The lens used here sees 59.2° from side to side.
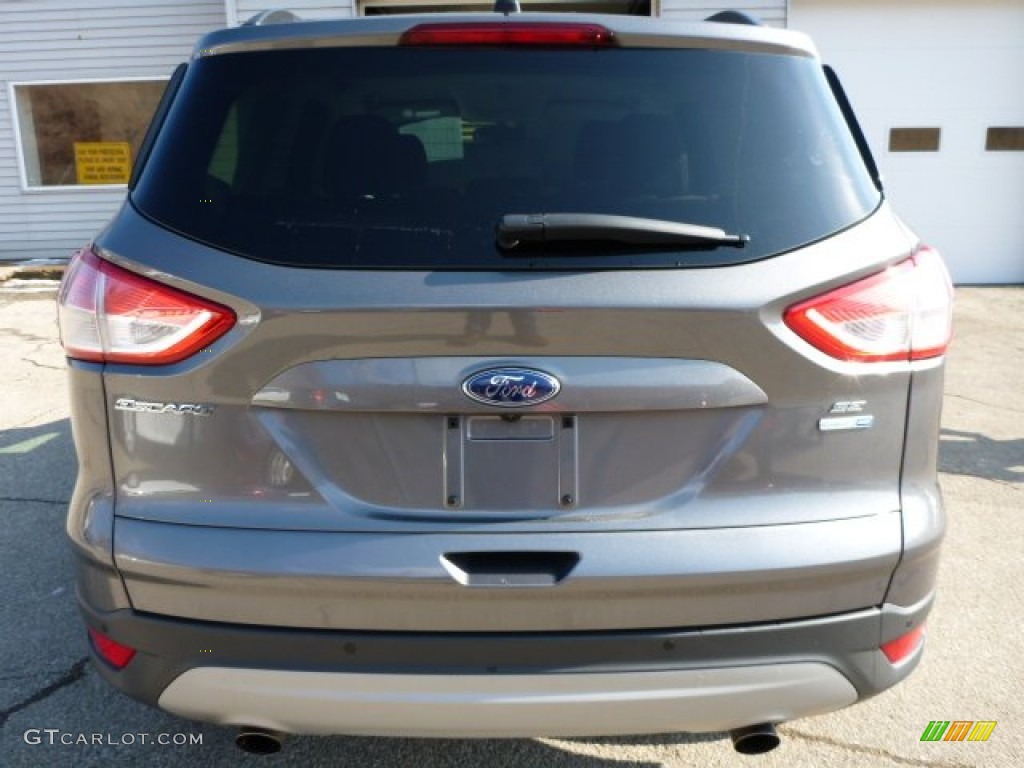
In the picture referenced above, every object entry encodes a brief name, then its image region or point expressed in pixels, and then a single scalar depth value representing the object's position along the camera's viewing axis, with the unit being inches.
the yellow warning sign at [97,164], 526.6
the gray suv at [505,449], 73.0
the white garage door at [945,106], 421.1
